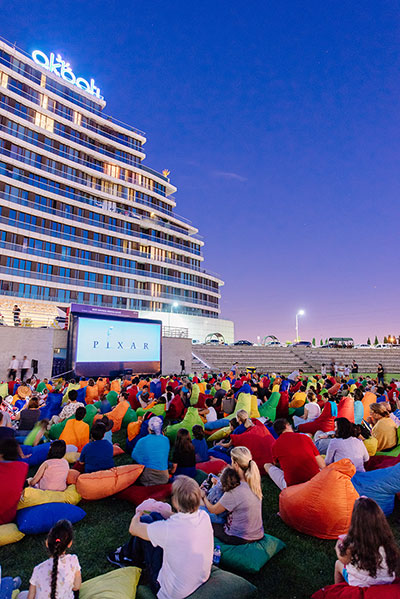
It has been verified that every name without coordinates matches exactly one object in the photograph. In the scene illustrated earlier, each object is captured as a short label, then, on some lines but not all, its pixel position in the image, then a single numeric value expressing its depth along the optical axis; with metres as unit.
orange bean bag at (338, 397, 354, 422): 8.91
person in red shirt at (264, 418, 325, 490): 4.98
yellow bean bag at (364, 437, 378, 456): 6.51
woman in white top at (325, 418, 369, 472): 5.36
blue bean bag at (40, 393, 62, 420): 9.89
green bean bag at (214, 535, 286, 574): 3.62
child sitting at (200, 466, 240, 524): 3.80
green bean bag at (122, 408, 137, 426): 10.04
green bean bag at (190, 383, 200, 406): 11.59
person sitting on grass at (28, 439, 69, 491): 5.02
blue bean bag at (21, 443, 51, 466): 6.94
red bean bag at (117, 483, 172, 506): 5.29
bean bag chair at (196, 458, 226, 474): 6.20
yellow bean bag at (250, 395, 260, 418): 10.34
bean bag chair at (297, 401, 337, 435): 8.48
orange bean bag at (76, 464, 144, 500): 5.12
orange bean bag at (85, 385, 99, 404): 12.59
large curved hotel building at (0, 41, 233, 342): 39.12
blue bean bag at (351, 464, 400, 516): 4.70
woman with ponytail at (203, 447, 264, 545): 3.83
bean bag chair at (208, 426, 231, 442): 8.47
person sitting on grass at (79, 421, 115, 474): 5.68
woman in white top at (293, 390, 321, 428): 9.51
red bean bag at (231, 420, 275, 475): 6.55
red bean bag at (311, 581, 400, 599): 2.33
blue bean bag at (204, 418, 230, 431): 9.42
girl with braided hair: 2.64
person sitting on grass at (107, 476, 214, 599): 2.80
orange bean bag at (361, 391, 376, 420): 10.47
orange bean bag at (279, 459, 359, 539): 4.26
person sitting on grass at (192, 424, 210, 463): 6.56
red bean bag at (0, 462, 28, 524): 4.24
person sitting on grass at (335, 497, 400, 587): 2.44
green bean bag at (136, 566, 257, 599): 2.89
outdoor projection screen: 20.53
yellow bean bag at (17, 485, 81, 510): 4.59
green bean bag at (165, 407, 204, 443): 8.14
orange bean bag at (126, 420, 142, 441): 8.07
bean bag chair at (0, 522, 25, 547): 4.15
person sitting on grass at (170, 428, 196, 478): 5.67
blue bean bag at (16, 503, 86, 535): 4.33
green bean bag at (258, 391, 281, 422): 10.98
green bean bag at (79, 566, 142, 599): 2.99
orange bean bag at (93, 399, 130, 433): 9.91
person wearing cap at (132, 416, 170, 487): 5.58
